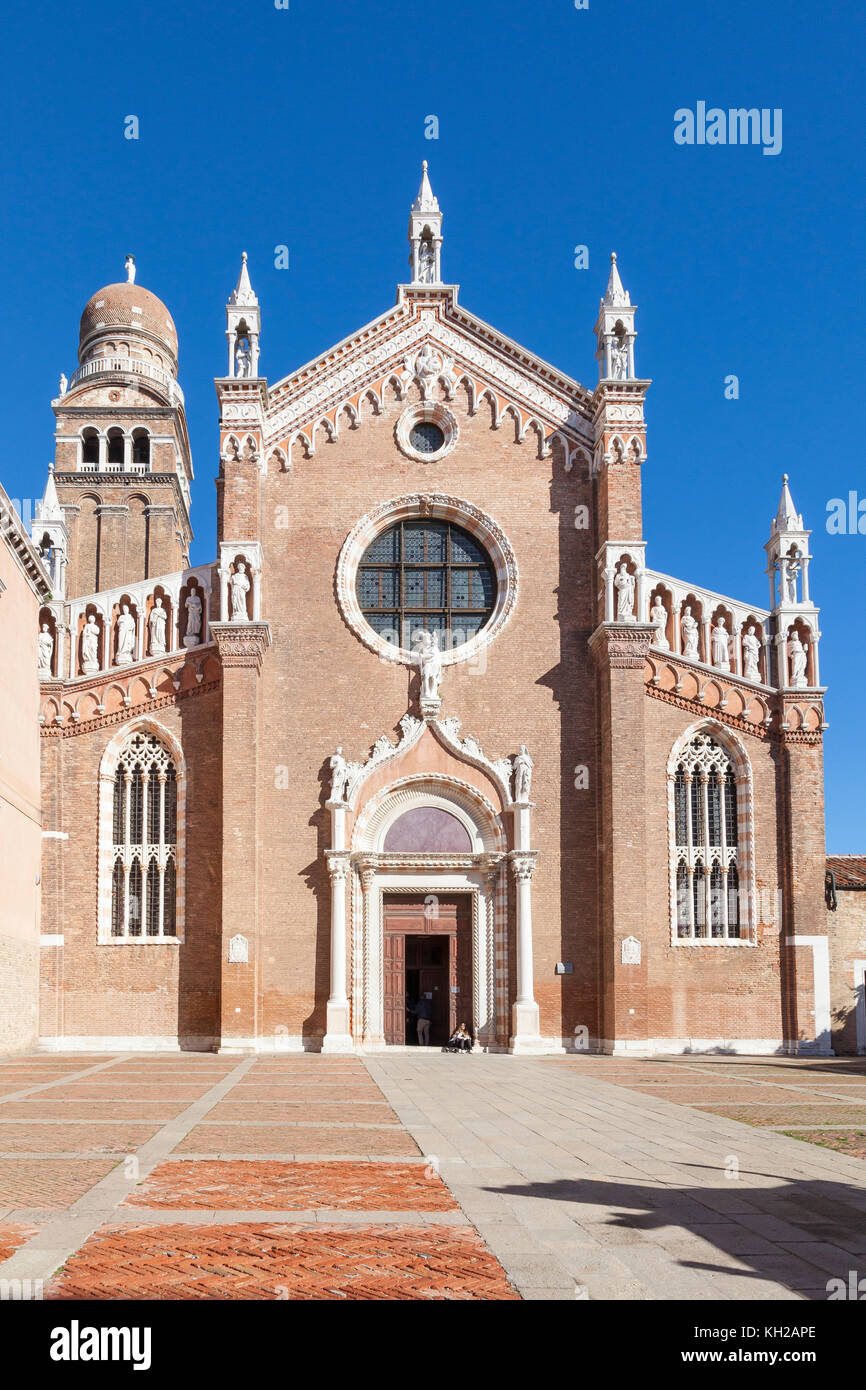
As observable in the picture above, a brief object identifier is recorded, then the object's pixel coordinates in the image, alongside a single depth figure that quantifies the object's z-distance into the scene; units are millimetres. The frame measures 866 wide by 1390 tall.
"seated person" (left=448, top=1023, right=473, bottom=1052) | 28734
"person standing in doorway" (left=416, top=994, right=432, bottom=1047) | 29734
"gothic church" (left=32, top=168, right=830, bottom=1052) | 29000
